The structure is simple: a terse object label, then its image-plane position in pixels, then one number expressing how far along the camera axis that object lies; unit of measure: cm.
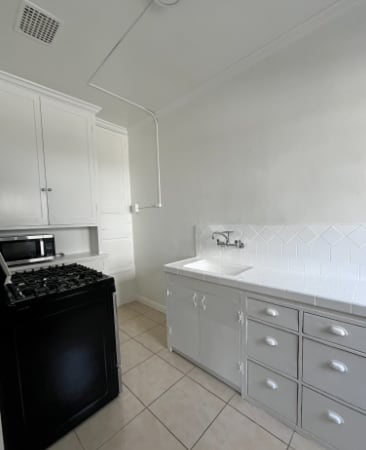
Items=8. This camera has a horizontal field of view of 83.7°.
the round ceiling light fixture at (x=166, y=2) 122
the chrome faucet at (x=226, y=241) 193
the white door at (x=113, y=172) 283
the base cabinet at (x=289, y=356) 105
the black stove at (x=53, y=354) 107
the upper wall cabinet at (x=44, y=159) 187
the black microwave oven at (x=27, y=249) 191
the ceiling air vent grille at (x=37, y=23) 128
